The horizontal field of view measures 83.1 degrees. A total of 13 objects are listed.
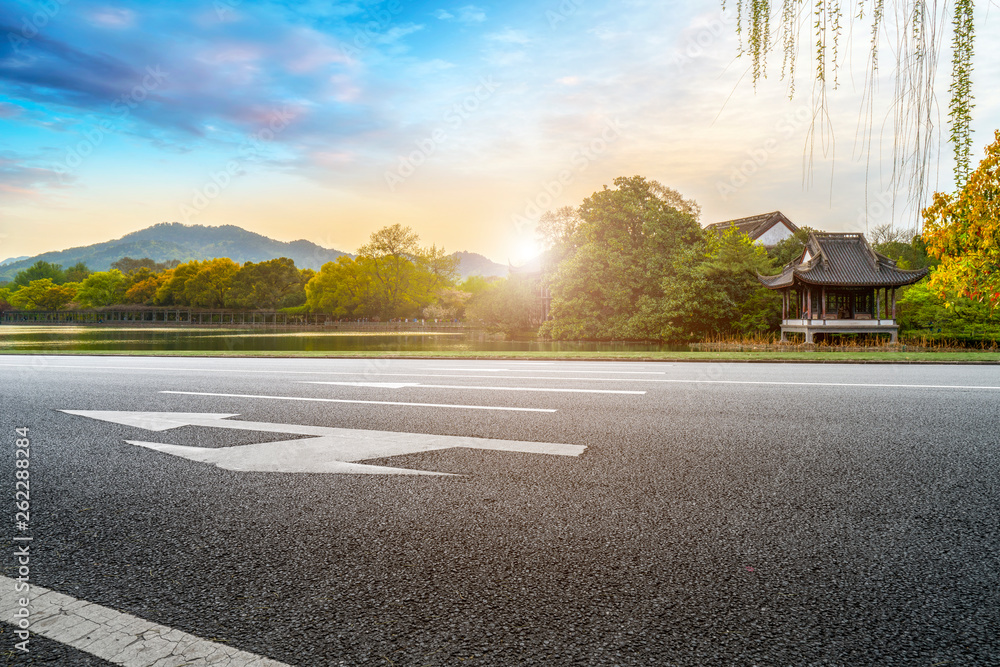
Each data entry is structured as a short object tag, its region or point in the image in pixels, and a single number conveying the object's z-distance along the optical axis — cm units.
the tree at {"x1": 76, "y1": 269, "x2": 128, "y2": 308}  12594
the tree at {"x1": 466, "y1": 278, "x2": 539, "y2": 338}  5731
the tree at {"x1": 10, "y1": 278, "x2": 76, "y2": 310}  12744
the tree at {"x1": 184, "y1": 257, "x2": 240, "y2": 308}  10881
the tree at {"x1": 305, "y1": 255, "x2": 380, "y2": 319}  9356
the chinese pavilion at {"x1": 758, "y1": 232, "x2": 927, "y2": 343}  3141
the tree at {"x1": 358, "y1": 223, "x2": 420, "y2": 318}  9406
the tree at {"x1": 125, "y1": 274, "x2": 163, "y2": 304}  12300
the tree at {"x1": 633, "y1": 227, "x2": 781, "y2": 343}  3584
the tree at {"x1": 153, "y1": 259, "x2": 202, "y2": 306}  11544
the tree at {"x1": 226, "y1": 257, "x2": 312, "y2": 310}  10631
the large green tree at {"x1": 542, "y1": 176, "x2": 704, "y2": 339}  3906
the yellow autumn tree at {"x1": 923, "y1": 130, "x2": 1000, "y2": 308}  1476
